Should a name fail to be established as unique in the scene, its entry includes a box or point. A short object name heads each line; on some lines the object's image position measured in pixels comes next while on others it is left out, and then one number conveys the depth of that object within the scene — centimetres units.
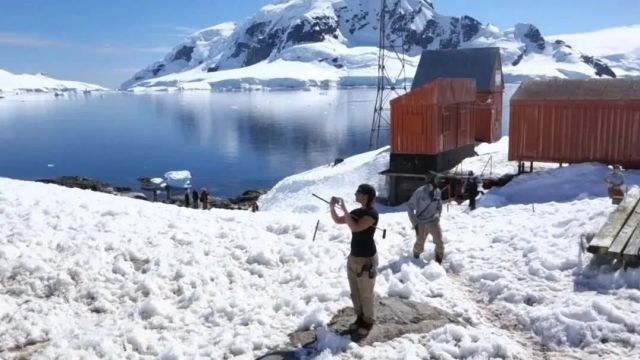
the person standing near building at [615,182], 1575
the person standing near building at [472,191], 1838
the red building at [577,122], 2223
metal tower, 4109
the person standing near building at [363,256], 711
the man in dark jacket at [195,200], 3004
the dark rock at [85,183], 4124
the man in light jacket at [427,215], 1052
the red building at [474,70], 4028
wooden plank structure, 896
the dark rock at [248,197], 4113
